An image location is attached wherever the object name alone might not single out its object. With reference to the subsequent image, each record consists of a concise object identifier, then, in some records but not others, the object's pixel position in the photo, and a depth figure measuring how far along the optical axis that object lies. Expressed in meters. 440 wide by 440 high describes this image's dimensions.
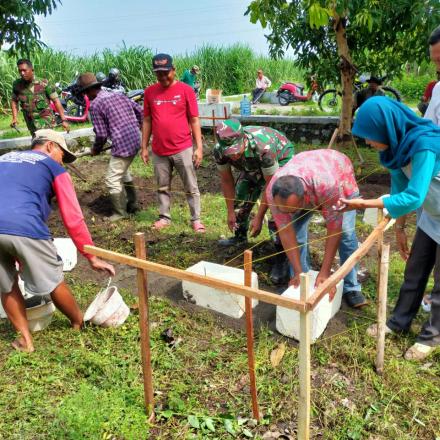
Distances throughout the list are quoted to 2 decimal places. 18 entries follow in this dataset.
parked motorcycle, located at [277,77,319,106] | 16.66
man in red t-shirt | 4.80
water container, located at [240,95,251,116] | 10.67
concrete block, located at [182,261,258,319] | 3.28
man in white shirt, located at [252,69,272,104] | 17.36
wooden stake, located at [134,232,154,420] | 2.10
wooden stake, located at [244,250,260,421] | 2.03
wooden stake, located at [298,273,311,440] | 1.61
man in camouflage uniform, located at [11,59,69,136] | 6.57
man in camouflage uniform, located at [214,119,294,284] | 3.33
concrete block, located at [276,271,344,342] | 2.83
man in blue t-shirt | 2.61
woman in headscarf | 2.15
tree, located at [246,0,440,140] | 5.13
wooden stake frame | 1.65
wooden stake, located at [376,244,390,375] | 2.45
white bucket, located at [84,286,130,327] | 3.05
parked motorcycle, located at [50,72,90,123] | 13.15
